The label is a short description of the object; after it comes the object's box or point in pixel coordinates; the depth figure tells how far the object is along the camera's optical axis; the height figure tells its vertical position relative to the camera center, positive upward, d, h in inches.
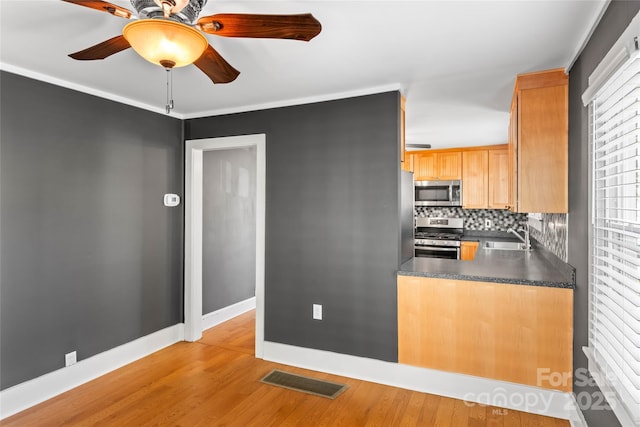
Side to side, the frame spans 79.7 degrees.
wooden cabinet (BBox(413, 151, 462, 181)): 227.0 +30.4
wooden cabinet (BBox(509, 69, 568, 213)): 101.0 +20.0
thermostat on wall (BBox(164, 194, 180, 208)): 150.7 +5.8
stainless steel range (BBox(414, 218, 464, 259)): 216.2 -12.7
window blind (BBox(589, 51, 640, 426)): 57.6 -5.2
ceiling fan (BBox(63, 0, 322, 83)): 57.1 +29.7
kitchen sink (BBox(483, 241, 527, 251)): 206.8 -16.0
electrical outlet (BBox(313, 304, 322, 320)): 131.3 -33.1
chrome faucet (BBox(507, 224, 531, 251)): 168.4 -11.9
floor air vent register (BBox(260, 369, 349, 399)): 114.6 -52.8
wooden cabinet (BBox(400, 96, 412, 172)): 125.6 +28.7
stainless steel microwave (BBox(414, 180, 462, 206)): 225.8 +13.7
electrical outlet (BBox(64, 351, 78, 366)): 116.2 -44.2
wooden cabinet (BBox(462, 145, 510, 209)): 217.8 +21.8
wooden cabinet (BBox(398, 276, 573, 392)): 100.9 -32.1
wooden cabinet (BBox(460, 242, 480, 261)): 215.9 -19.2
